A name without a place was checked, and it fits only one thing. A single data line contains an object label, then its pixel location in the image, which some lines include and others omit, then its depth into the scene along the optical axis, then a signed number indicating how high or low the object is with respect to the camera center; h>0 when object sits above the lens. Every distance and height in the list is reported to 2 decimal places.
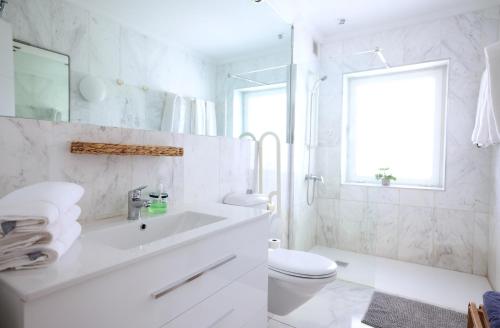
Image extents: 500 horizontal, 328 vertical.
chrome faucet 1.12 -0.19
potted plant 2.78 -0.15
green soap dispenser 1.22 -0.20
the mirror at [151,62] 0.95 +0.42
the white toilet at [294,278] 1.52 -0.63
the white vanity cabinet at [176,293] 0.58 -0.35
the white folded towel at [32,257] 0.61 -0.22
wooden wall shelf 1.01 +0.03
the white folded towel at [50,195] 0.69 -0.10
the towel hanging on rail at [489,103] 1.49 +0.35
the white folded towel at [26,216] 0.62 -0.13
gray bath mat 1.77 -1.00
